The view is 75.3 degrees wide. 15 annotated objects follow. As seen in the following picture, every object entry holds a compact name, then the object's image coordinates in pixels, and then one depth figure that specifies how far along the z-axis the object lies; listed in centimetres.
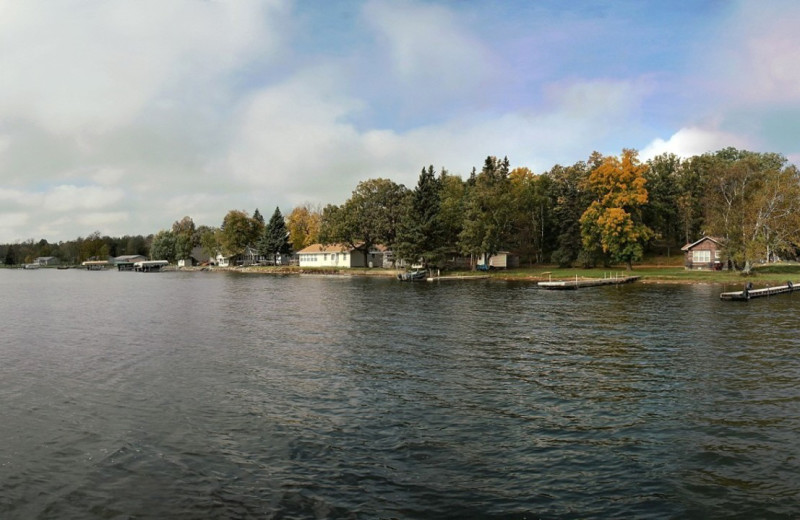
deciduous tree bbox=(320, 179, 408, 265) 9794
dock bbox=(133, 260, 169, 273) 16500
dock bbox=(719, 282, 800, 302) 4441
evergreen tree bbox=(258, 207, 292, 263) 12862
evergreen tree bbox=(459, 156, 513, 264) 8238
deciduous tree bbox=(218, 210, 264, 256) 14188
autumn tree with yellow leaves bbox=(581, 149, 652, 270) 7631
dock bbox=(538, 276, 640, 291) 5912
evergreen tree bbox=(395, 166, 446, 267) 8394
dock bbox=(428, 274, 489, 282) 7843
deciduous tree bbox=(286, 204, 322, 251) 13938
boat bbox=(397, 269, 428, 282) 7819
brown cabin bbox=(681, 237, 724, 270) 7625
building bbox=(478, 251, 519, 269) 9581
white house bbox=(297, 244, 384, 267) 11394
